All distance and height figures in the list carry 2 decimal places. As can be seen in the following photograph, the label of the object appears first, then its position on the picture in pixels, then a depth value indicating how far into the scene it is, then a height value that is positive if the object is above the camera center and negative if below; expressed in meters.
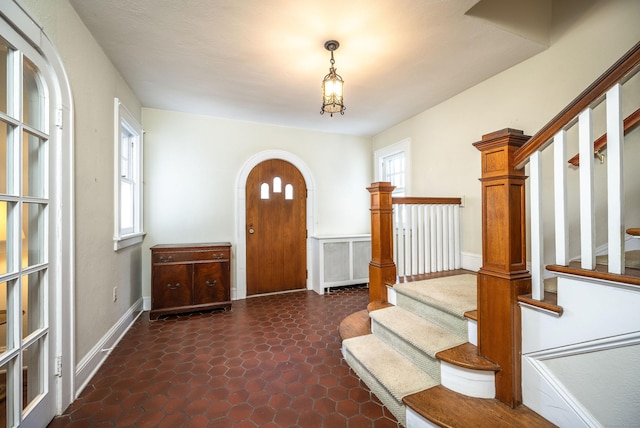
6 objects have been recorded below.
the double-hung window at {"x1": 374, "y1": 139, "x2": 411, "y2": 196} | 4.04 +0.83
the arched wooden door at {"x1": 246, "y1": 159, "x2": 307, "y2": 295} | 4.02 -0.20
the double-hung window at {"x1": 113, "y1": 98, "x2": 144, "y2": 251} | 2.61 +0.44
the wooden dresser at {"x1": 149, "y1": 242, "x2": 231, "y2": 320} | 3.11 -0.75
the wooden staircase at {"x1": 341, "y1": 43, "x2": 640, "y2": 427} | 1.06 -0.43
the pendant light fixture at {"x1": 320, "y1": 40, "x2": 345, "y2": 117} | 2.12 +1.02
